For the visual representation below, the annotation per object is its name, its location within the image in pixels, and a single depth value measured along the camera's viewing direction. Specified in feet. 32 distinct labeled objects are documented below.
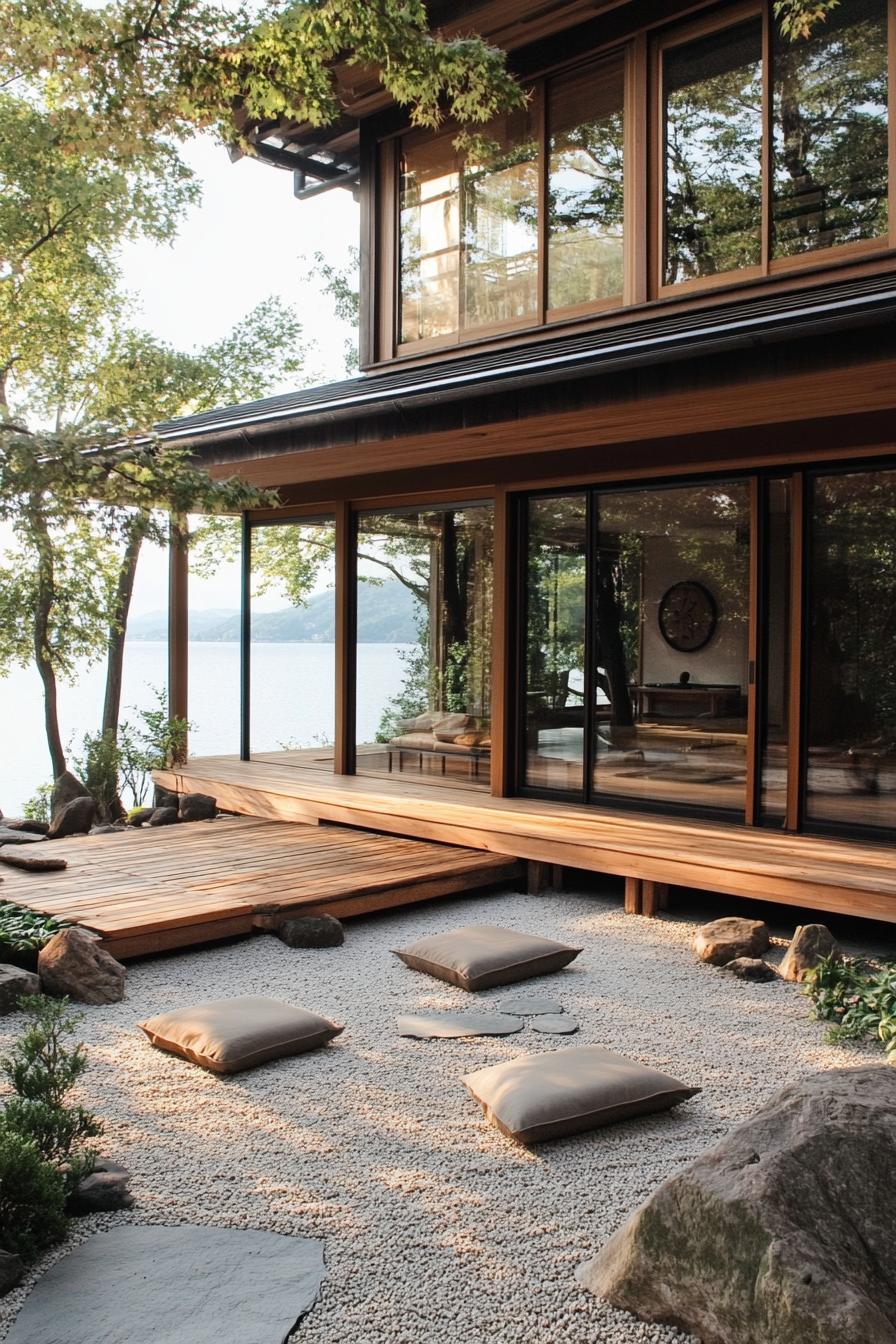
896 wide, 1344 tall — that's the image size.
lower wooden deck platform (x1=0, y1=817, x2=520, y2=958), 17.35
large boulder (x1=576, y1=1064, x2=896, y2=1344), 6.68
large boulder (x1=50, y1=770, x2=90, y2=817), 32.17
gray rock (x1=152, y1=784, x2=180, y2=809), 30.00
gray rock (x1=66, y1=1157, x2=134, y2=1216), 9.03
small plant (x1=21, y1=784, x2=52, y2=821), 41.06
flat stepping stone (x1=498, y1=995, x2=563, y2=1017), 14.60
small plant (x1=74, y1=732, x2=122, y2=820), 34.06
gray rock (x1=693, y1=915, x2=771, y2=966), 17.02
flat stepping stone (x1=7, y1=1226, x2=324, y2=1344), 7.43
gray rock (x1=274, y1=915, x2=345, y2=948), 17.80
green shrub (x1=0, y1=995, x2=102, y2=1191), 9.30
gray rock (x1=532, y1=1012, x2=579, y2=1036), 13.83
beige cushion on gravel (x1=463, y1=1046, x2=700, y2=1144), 10.50
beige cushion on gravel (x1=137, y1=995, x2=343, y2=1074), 12.25
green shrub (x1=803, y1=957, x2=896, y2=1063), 13.66
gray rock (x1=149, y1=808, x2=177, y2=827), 28.30
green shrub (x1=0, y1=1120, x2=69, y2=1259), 8.27
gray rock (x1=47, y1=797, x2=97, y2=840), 29.19
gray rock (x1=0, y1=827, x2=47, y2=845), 28.30
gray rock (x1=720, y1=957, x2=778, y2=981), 16.26
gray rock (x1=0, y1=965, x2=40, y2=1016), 14.16
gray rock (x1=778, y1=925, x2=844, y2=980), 16.10
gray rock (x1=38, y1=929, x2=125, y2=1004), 14.82
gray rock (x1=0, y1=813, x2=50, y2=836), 30.99
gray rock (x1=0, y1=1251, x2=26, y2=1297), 7.91
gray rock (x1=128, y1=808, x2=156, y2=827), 29.73
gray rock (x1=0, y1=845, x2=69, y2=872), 20.59
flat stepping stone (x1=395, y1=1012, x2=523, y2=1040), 13.69
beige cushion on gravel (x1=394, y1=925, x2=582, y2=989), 15.61
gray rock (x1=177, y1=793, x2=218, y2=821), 27.94
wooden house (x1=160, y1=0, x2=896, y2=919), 18.67
